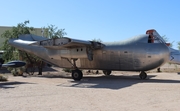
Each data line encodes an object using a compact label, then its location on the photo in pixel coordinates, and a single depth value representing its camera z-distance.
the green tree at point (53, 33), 26.91
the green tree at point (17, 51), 25.50
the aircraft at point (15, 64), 17.20
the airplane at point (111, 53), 16.66
